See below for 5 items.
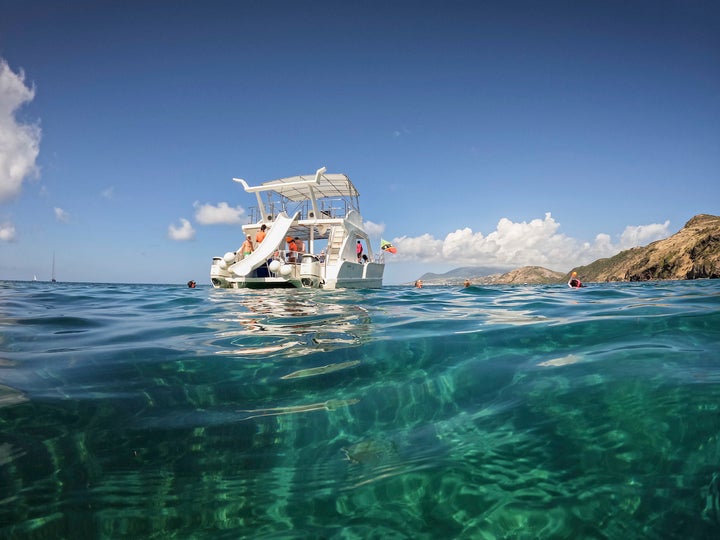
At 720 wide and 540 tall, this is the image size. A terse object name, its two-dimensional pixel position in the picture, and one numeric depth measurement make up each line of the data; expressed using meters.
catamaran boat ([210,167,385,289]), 14.30
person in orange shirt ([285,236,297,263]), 16.14
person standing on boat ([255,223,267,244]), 15.96
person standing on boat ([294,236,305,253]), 18.32
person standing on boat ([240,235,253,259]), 16.03
